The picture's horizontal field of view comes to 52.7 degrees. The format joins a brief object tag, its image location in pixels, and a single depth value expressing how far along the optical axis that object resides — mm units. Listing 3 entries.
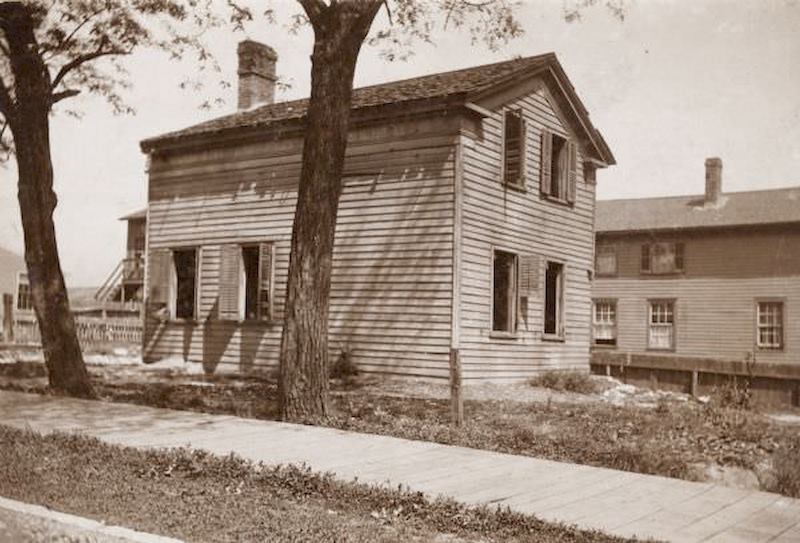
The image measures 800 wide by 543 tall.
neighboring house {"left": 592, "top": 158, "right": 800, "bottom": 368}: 26828
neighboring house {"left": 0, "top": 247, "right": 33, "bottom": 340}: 53531
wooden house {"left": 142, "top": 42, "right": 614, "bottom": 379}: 15438
